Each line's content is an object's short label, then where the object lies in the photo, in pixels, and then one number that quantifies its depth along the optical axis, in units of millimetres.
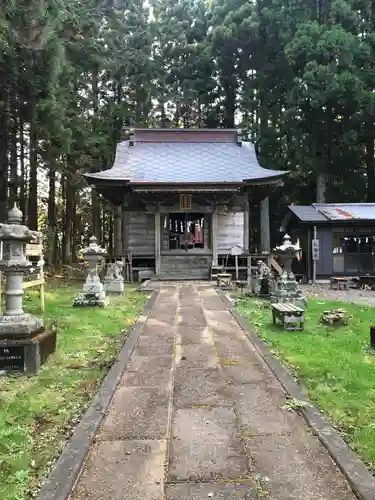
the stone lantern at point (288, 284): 8362
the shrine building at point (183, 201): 14727
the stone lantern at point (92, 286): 8570
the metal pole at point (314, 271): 16453
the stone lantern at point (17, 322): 4254
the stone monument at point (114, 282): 10891
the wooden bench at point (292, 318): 6375
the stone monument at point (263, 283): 10391
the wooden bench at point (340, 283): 14875
